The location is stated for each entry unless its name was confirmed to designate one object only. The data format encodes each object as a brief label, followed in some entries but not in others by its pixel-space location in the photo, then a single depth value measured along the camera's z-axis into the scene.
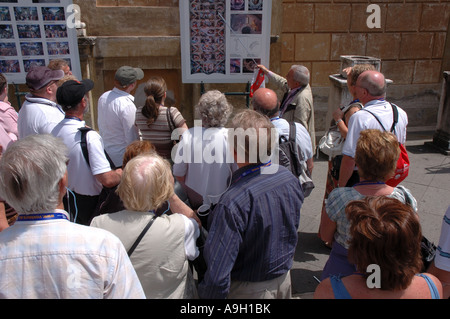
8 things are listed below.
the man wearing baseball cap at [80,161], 2.88
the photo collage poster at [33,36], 5.51
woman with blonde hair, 1.94
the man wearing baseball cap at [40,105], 3.38
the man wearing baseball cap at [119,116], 3.92
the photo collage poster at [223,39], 5.67
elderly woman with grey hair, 2.99
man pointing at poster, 4.34
